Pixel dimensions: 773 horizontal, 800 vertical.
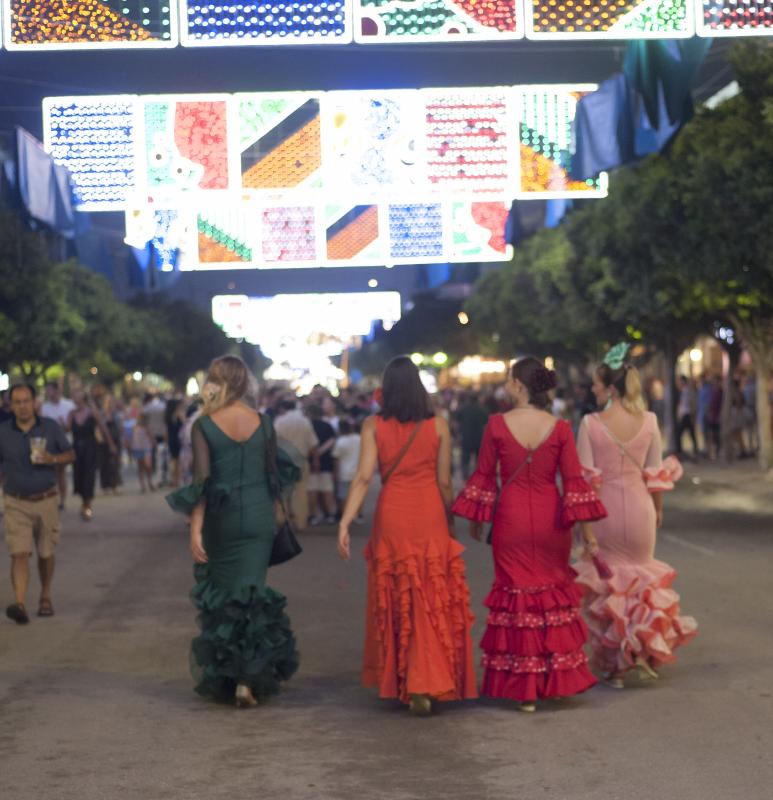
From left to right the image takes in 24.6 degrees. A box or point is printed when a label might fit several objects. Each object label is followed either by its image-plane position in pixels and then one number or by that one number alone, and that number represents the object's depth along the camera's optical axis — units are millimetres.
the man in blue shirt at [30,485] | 12047
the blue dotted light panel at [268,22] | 14375
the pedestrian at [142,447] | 29109
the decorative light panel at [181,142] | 20875
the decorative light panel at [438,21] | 14562
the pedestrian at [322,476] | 21062
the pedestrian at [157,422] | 30000
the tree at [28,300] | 39625
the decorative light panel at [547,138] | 22094
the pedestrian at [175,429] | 28031
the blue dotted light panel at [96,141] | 20703
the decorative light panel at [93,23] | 14227
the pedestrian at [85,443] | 22891
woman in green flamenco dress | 8578
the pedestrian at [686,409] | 36625
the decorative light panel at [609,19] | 14375
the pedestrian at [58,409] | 24094
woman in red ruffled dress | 8227
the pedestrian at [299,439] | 19703
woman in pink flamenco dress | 8945
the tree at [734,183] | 24219
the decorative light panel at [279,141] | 21406
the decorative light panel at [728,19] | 14367
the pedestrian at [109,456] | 28359
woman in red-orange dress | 8148
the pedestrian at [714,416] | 37469
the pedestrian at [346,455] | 21188
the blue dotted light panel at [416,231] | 25625
